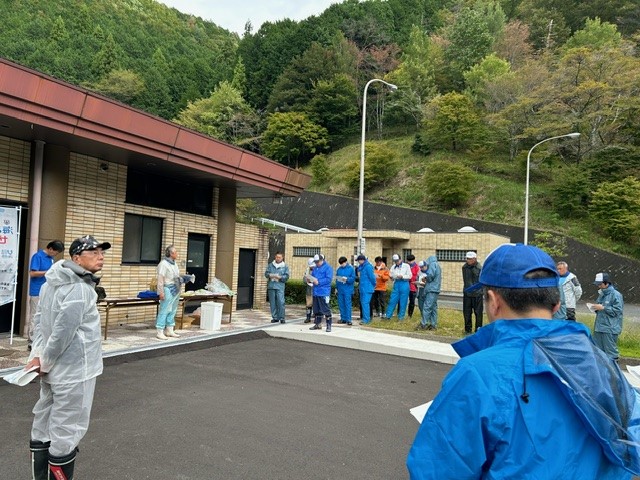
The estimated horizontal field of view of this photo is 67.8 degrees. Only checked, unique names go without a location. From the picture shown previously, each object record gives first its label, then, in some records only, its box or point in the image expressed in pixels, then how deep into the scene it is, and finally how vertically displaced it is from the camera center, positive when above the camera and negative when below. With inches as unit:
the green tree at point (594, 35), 1774.1 +895.7
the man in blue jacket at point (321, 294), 456.4 -32.5
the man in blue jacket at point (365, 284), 519.2 -24.4
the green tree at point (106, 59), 2300.7 +954.6
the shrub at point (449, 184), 1407.5 +242.2
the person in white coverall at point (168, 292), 375.9 -29.5
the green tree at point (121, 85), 2139.5 +772.9
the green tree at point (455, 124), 1664.6 +498.9
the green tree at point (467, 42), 2079.2 +986.3
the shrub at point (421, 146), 1765.5 +442.0
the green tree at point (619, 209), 1119.6 +148.5
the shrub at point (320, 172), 1811.0 +338.5
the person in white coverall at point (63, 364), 131.0 -31.8
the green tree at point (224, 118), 2034.9 +604.3
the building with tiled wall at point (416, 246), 1036.5 +39.8
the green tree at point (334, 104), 2048.5 +678.8
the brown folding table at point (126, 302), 363.6 -39.2
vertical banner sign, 322.7 -1.9
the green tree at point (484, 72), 1824.6 +756.7
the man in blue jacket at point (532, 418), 55.5 -17.9
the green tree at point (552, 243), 1105.4 +59.9
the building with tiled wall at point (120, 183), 329.1 +68.5
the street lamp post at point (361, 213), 651.0 +69.9
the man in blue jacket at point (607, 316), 334.0 -32.3
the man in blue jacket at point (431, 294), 467.8 -29.9
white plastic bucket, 432.8 -53.9
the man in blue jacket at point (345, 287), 510.9 -28.8
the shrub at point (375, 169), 1635.1 +324.7
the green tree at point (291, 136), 1967.3 +514.0
